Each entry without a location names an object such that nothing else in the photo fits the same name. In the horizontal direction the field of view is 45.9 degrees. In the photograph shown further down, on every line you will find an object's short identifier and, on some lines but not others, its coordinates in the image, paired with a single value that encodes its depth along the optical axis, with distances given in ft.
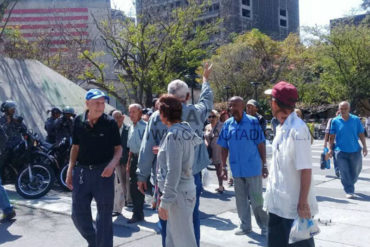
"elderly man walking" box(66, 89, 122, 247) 14.65
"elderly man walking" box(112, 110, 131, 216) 22.07
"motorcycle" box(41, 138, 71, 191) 27.84
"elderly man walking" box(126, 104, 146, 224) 20.48
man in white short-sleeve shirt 10.77
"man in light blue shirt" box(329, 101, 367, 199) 26.21
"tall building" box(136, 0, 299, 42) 218.50
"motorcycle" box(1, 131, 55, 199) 25.90
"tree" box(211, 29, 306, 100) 116.37
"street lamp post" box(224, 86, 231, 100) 107.45
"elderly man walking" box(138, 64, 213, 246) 13.78
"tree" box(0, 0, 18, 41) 48.43
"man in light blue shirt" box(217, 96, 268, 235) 18.16
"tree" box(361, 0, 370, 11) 192.95
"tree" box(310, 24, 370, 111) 110.11
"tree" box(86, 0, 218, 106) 69.51
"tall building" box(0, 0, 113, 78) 86.50
